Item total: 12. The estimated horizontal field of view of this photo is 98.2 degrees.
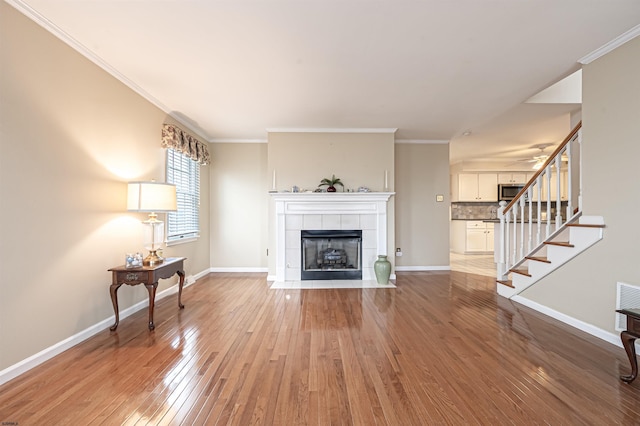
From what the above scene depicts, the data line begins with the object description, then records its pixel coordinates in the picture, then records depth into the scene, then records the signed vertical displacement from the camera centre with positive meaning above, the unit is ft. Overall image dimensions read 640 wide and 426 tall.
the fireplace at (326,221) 15.72 -0.53
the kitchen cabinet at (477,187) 26.61 +2.38
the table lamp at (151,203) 9.37 +0.32
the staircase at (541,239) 9.29 -1.04
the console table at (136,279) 8.85 -2.17
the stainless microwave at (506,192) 26.61 +1.90
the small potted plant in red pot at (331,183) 15.64 +1.66
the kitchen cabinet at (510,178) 26.73 +3.26
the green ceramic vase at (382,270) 14.78 -3.15
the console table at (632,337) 5.96 -2.78
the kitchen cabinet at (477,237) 26.05 -2.37
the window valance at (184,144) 12.76 +3.46
